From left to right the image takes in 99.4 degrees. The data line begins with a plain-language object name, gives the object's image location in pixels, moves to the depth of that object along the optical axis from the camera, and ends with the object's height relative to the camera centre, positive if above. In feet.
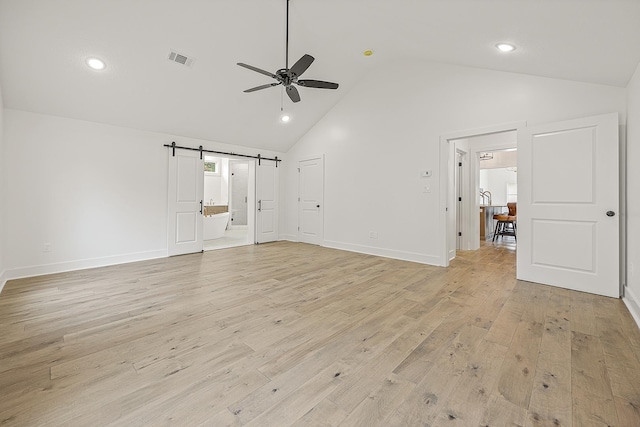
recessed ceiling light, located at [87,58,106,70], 11.62 +6.57
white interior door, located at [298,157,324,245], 21.48 +1.26
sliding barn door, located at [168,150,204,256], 17.81 +0.91
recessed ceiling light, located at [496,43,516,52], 9.47 +6.07
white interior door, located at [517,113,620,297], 10.16 +0.52
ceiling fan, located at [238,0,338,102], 10.36 +5.70
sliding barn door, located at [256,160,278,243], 22.98 +1.20
